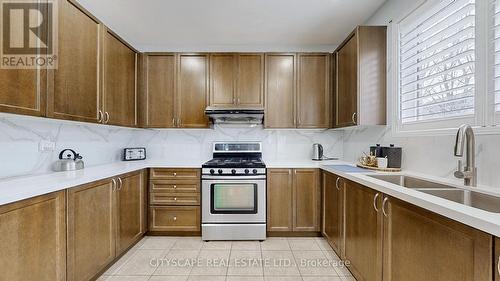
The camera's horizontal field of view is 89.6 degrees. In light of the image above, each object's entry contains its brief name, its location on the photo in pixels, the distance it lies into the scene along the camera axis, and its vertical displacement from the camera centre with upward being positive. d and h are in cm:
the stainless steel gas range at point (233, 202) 293 -73
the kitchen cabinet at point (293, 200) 301 -72
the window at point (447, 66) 146 +53
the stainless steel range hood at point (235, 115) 320 +32
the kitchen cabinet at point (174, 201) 302 -73
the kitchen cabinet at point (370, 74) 251 +66
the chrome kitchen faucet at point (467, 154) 140 -8
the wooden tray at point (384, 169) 219 -26
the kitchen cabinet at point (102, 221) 177 -71
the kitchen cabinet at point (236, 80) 337 +80
